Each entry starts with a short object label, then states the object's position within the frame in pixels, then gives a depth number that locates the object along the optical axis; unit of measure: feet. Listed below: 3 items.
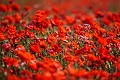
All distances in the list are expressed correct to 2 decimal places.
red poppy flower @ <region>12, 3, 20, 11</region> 37.15
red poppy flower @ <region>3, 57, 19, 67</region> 21.25
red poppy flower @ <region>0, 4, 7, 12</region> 35.72
